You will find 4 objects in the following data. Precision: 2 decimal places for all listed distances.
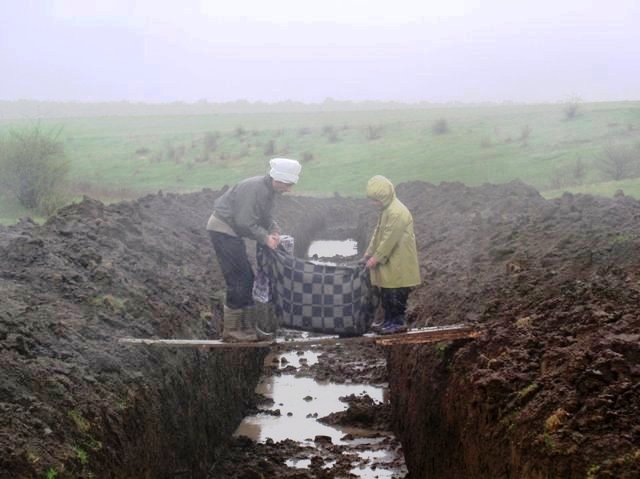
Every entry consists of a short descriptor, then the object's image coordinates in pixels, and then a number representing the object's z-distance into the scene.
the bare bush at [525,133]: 59.04
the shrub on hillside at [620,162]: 42.34
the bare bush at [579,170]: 43.16
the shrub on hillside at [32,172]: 38.59
